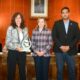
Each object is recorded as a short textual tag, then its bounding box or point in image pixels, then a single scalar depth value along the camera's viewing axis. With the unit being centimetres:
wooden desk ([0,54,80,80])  404
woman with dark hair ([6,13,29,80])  350
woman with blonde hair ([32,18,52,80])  359
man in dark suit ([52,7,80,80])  357
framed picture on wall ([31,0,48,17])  534
